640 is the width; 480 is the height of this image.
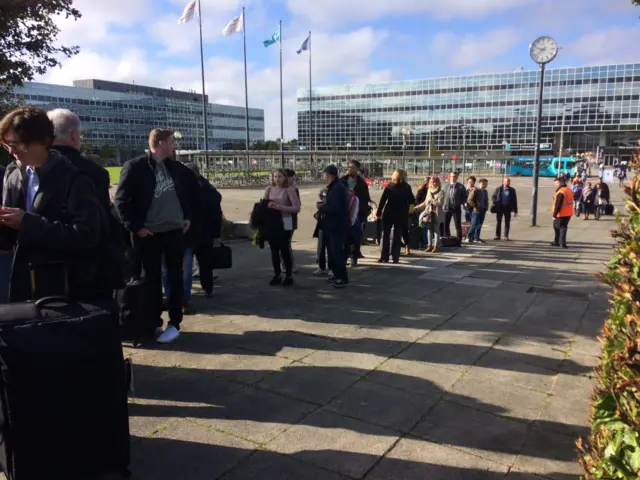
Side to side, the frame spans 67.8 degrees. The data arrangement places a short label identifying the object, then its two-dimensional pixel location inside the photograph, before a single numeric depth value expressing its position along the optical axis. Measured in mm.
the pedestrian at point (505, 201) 13188
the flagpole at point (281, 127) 47219
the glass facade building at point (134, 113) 85331
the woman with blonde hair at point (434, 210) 10797
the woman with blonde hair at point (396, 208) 9070
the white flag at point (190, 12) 33844
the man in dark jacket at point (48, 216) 2604
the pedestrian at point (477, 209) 12641
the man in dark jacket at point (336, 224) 7051
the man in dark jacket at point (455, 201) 11969
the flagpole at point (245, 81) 45781
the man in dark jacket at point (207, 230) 6301
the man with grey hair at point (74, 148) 2988
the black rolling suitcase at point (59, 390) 2172
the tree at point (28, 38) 7285
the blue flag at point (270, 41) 44156
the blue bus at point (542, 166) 60688
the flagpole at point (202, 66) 34562
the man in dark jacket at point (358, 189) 9046
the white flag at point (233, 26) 37875
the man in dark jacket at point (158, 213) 4391
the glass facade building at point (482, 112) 81500
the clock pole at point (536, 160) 15883
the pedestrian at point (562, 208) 11305
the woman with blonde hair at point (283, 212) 6996
